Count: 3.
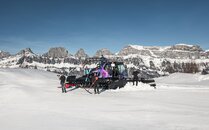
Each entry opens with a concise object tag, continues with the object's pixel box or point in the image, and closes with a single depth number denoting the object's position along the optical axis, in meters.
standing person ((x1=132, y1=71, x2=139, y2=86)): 14.29
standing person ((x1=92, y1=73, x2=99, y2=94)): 11.82
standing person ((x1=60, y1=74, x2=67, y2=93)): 12.25
